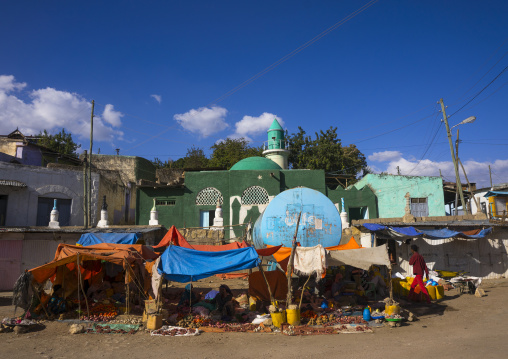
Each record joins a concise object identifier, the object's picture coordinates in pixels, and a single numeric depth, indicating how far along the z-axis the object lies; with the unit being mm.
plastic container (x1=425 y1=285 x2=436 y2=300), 12266
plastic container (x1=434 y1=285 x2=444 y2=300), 12281
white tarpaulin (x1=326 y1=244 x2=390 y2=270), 9953
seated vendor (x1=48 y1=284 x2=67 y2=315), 9758
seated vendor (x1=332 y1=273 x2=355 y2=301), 11090
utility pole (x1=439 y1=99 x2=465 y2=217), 20288
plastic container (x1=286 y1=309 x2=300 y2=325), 8898
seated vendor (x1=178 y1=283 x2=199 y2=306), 10805
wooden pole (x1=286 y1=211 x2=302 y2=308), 9164
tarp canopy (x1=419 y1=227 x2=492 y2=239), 14500
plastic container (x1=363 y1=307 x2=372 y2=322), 9367
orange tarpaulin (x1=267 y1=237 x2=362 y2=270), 10445
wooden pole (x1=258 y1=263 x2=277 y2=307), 9476
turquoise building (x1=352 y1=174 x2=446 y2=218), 24688
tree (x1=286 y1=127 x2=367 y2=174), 33250
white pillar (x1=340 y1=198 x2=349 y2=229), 18766
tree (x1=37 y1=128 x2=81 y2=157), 33375
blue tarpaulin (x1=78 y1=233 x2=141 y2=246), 13383
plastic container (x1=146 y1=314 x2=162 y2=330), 8695
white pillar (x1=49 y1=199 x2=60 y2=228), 17355
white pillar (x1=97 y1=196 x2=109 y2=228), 18980
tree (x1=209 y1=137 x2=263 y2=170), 36125
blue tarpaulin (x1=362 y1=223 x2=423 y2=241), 14029
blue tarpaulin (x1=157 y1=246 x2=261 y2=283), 9195
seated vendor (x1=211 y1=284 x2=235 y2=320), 9720
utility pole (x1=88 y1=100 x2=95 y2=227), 20505
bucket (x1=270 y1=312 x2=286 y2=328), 8859
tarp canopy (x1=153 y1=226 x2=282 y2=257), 13273
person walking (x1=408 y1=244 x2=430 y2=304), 11633
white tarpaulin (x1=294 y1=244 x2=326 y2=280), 9609
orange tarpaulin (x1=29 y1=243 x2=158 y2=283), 9641
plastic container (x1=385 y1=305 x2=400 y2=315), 9180
